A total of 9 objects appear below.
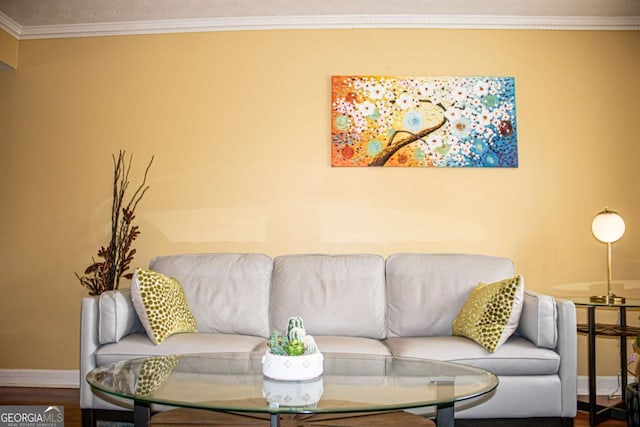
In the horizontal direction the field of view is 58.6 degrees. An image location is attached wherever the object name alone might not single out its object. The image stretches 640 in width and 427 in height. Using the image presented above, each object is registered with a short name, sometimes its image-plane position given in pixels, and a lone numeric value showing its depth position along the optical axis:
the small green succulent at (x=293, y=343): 2.00
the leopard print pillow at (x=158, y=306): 2.85
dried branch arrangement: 3.73
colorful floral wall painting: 3.85
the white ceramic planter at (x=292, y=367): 1.98
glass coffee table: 1.69
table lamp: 3.49
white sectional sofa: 2.70
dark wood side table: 3.04
